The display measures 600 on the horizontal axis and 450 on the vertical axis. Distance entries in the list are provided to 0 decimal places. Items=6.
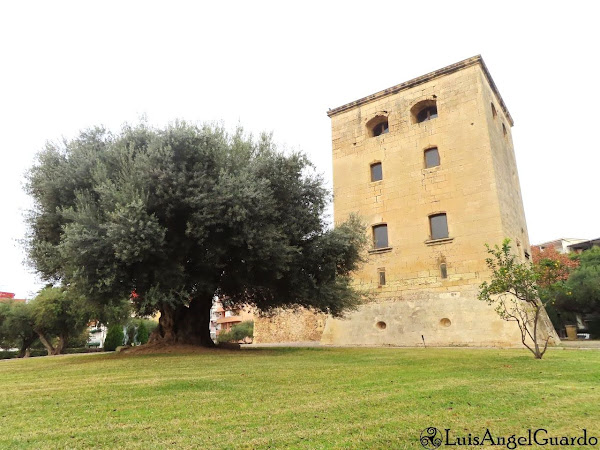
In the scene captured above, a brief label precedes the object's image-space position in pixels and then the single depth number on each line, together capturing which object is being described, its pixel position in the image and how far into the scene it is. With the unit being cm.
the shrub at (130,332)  4396
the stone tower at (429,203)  1808
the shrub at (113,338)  3050
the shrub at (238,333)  5600
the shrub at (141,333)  3631
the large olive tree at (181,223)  1070
